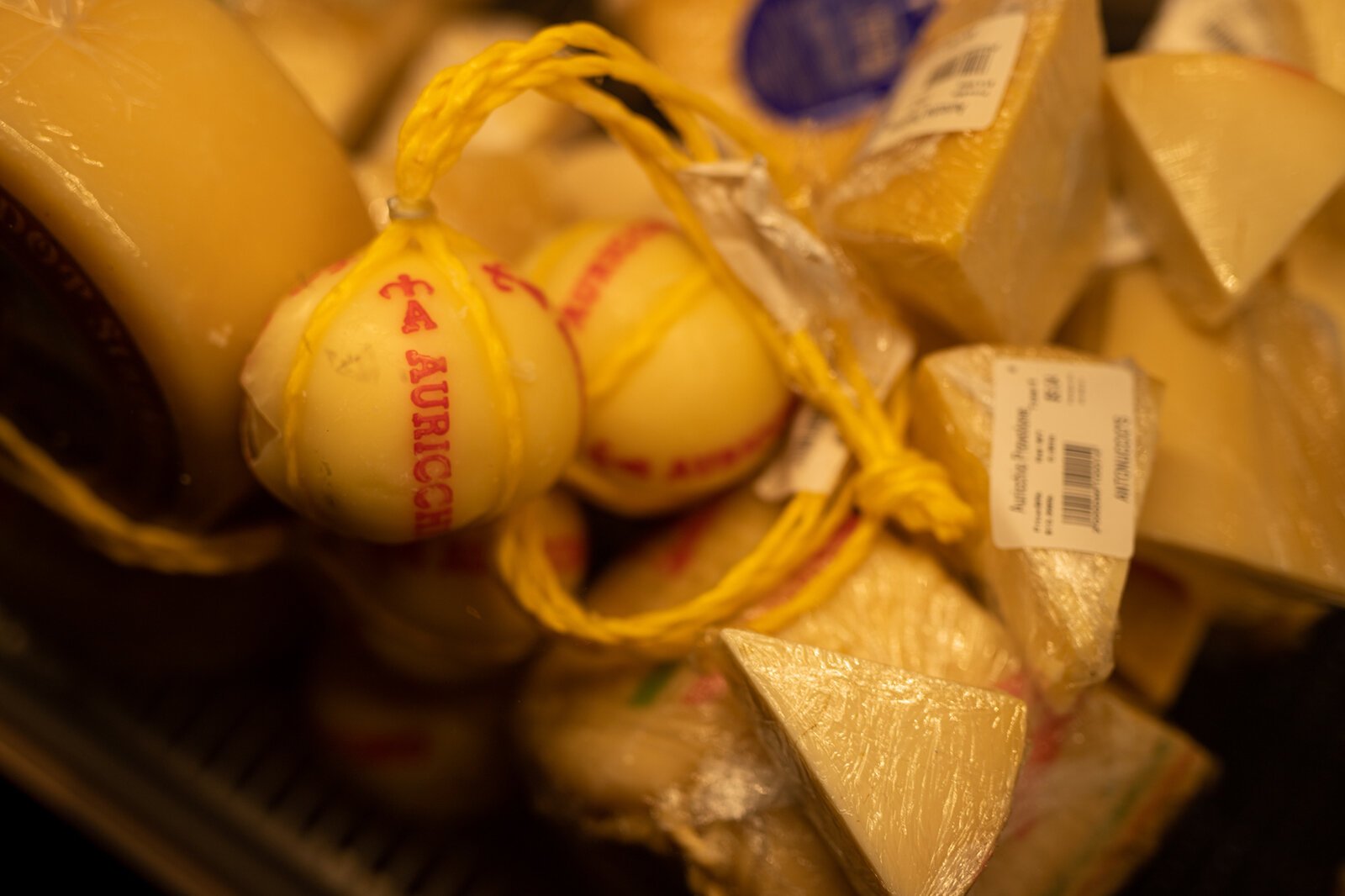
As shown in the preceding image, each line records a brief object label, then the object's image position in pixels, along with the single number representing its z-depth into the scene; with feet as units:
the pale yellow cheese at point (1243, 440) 1.91
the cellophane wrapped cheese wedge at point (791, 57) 2.82
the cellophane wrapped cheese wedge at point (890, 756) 1.48
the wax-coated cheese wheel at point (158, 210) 1.54
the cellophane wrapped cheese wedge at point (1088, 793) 1.89
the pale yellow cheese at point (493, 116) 3.31
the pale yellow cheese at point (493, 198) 2.45
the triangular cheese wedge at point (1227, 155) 1.90
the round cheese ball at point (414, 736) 2.50
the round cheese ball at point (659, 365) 1.80
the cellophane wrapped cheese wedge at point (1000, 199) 1.76
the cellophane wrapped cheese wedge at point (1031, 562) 1.66
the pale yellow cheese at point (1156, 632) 2.30
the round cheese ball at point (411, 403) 1.43
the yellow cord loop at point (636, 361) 1.66
